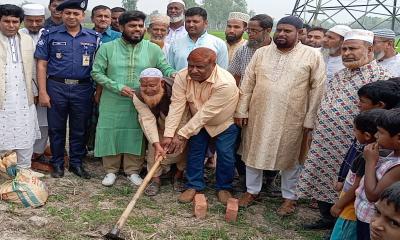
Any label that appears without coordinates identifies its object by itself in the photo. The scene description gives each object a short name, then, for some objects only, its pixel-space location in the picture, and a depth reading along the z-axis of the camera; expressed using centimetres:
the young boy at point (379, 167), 256
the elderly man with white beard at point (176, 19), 608
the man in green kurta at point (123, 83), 465
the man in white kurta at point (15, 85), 446
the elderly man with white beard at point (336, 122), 367
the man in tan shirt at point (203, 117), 426
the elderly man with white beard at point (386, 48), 485
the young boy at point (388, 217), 181
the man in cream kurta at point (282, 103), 411
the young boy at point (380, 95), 312
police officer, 465
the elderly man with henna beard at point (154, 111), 440
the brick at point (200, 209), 419
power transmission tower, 1342
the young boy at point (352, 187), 293
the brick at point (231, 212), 413
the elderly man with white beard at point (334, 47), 507
